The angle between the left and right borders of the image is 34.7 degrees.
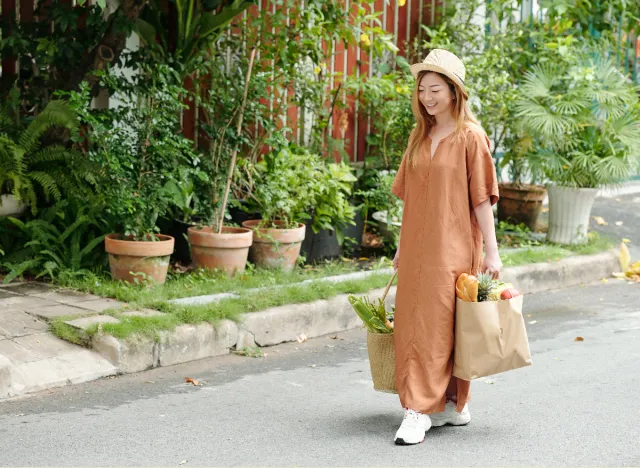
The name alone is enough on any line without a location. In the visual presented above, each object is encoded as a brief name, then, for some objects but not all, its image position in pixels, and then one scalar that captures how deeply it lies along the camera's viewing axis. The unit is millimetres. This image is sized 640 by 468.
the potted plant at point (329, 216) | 8352
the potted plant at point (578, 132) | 9320
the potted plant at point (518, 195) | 10117
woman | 4555
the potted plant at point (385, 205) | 8799
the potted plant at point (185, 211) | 7598
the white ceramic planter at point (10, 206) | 7501
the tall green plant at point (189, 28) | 8039
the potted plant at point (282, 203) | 7801
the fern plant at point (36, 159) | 7230
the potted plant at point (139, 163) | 6930
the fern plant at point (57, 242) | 7113
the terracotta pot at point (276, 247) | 7754
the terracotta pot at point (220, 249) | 7328
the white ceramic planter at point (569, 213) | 9484
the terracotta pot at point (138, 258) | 6879
